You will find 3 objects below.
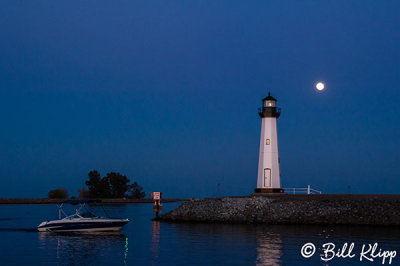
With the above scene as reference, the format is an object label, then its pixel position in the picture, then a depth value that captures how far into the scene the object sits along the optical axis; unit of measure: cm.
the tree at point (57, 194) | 14138
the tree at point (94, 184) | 13800
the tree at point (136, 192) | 15025
